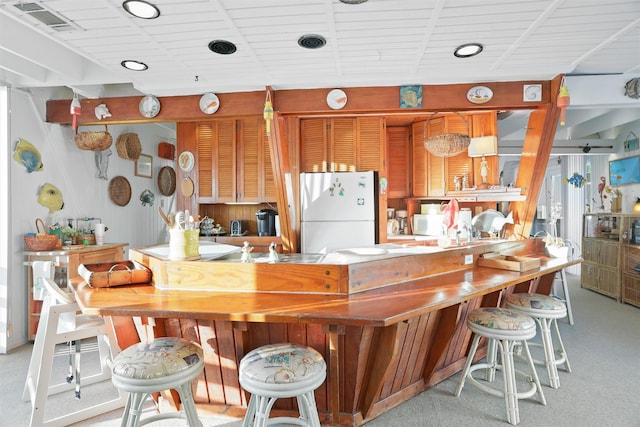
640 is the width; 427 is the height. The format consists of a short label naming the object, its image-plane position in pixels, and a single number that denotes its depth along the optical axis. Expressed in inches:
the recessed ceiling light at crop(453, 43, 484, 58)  103.0
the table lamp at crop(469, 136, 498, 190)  187.9
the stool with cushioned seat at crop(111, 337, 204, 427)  63.2
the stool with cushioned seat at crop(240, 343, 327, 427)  60.4
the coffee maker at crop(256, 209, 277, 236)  187.2
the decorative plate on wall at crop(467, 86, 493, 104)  131.4
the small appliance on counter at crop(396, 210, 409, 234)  217.8
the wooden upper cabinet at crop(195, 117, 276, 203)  187.0
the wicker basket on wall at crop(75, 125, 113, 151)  161.6
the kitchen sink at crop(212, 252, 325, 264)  125.8
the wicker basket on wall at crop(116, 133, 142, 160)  195.2
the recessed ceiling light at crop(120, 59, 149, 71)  114.1
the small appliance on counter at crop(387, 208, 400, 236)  211.4
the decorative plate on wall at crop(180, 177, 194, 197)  190.7
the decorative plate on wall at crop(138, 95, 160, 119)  145.5
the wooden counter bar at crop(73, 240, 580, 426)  70.4
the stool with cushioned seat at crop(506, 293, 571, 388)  104.6
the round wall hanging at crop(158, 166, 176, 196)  239.0
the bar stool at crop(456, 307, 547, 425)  87.2
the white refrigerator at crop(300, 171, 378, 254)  178.9
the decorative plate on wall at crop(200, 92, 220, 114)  141.8
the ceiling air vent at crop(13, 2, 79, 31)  81.2
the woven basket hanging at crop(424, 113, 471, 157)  138.6
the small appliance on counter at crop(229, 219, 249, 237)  191.2
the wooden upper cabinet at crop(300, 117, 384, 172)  191.6
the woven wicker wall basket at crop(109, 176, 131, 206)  195.5
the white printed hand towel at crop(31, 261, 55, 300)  114.5
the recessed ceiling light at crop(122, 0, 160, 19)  80.7
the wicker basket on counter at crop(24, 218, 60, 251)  143.4
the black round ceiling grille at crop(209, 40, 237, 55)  100.9
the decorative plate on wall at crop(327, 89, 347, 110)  136.9
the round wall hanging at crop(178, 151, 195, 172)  191.6
